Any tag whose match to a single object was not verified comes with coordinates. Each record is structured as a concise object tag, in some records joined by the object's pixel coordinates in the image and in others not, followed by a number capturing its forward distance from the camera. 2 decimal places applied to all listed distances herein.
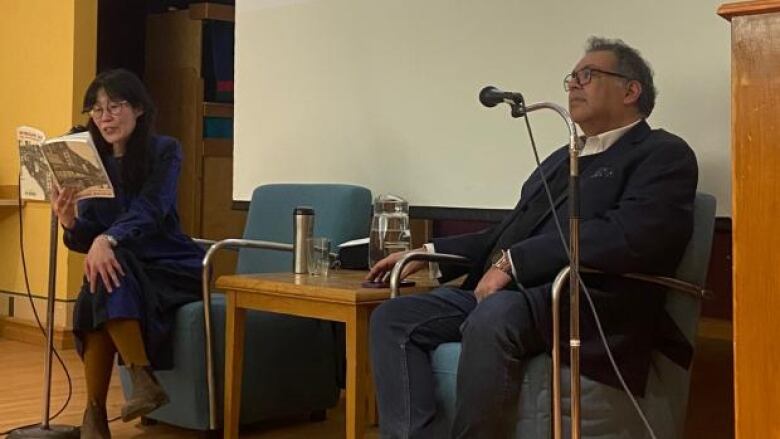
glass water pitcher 3.04
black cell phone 2.67
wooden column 1.40
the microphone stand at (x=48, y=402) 3.03
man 2.24
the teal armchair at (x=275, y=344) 3.12
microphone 2.09
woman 2.94
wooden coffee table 2.58
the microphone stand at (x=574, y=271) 2.00
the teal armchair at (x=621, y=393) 2.26
